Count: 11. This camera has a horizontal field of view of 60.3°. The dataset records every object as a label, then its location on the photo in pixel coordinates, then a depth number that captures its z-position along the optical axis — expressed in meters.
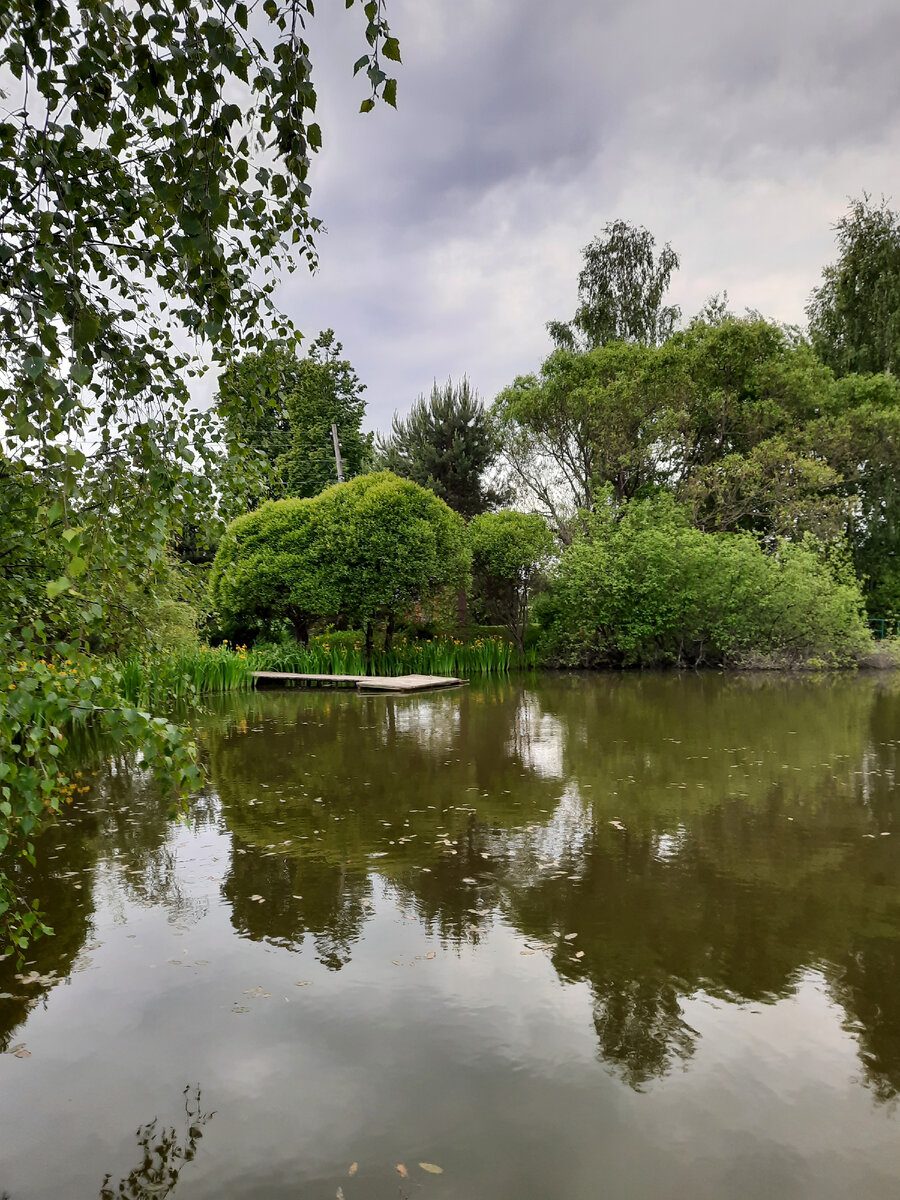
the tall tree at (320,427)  30.64
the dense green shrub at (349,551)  17.97
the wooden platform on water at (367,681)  15.87
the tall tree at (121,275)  1.79
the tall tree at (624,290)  27.73
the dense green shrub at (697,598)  20.11
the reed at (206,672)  11.91
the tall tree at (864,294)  27.23
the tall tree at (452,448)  29.94
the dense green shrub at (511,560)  21.53
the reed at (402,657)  18.53
